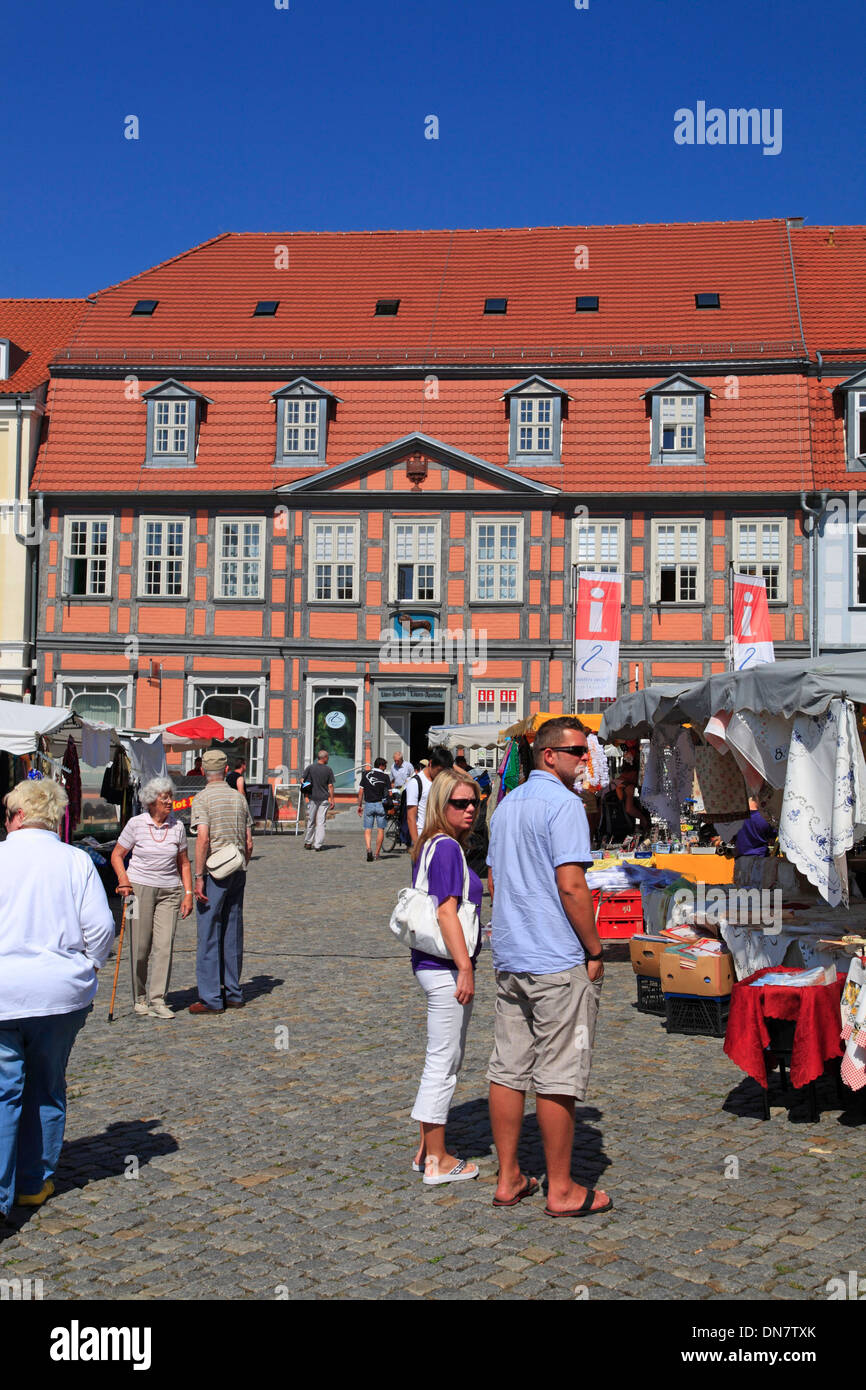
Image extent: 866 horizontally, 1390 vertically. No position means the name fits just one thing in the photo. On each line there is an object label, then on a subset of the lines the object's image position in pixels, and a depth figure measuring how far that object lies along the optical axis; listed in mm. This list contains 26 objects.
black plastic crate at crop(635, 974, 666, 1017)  9602
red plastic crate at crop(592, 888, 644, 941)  11914
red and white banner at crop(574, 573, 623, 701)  17703
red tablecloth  6676
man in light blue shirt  5297
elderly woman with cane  9422
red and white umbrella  24366
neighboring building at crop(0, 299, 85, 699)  30594
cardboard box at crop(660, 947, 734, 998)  8695
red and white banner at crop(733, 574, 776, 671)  16031
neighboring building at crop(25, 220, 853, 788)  29734
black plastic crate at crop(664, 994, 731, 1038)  8766
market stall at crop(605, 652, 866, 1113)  6828
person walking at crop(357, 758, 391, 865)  21484
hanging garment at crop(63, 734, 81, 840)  15704
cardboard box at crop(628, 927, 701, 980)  9203
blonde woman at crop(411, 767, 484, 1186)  5688
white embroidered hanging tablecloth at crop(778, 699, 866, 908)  7500
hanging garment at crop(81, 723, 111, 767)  18047
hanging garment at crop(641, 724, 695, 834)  13305
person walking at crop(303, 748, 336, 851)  22984
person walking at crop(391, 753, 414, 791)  24812
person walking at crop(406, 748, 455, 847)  12617
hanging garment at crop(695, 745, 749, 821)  12031
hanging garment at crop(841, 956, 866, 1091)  6516
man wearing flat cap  9484
